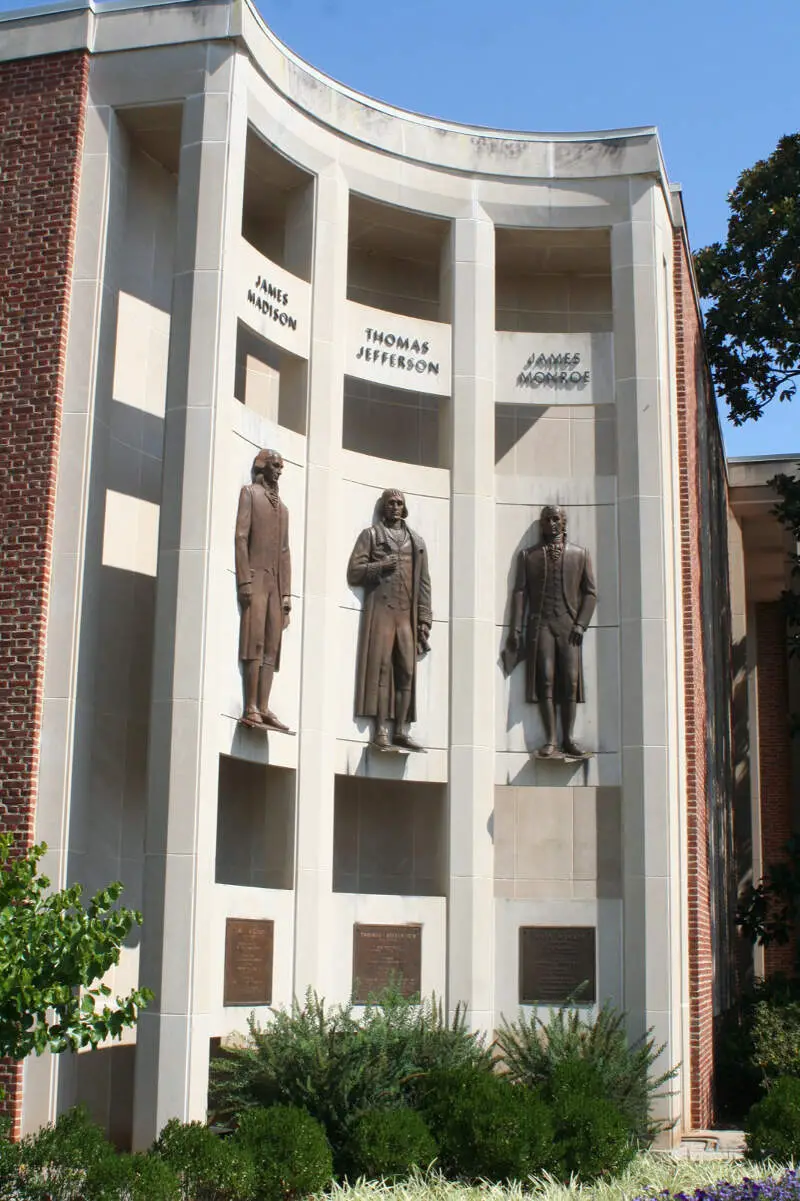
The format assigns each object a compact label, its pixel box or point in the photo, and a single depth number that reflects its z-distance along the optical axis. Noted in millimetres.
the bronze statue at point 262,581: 15594
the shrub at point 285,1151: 11812
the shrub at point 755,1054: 19766
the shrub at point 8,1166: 10867
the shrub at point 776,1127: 13391
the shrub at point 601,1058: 14891
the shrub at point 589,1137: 12672
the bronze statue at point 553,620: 17812
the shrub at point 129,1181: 10797
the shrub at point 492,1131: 12344
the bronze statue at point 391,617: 17250
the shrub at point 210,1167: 11516
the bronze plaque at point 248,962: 15039
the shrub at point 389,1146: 12305
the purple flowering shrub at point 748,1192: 9688
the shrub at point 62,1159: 10961
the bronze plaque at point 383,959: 16875
